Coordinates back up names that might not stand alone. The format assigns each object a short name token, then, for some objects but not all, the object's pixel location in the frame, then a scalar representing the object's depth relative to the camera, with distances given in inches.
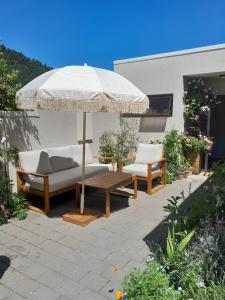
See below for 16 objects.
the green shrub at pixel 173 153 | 283.4
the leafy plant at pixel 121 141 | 310.6
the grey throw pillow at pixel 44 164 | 211.2
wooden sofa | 189.6
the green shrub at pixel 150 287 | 80.4
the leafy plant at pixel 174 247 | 97.2
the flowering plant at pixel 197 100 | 295.9
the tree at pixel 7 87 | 199.9
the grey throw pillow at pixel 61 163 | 224.5
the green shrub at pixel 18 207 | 179.3
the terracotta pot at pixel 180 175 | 285.7
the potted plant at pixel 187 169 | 293.0
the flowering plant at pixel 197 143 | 289.3
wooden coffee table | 179.1
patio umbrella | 128.5
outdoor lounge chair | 238.5
